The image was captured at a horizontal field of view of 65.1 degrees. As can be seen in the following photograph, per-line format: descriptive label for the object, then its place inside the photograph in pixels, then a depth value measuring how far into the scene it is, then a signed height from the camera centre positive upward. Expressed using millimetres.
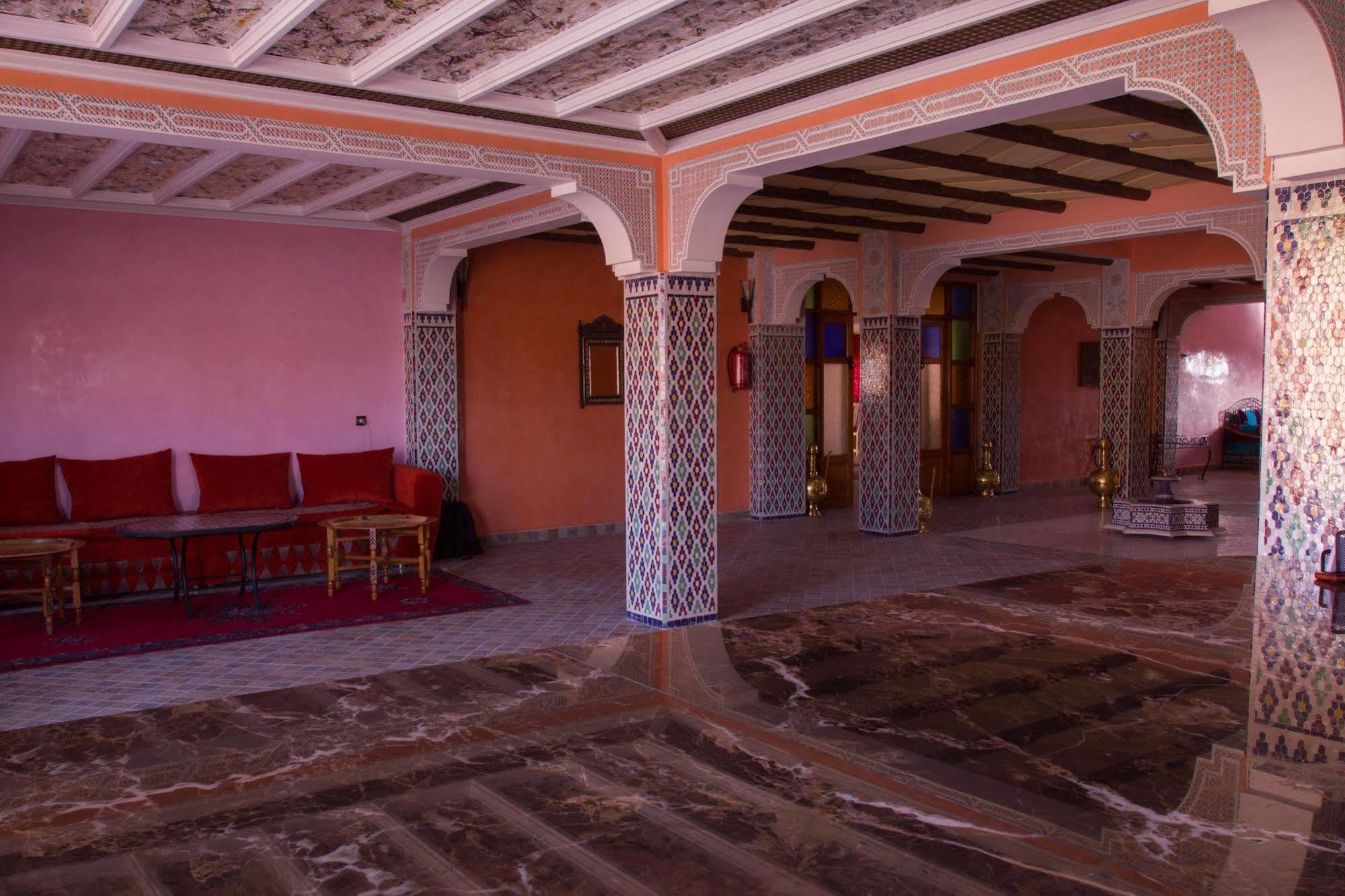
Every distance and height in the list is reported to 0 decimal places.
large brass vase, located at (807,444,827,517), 12305 -770
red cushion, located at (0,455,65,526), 7883 -455
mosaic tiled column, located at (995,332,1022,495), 14266 +175
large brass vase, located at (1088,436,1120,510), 12758 -739
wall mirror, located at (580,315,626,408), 10945 +654
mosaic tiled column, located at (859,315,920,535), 10711 -46
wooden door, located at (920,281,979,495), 13734 +412
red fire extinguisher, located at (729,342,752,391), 11805 +625
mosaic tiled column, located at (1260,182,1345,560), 3830 +154
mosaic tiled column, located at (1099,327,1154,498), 12695 +200
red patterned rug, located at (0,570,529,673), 6357 -1266
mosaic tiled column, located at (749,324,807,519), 11992 +21
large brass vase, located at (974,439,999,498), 13875 -767
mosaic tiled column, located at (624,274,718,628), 6742 -158
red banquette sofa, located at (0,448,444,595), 7801 -578
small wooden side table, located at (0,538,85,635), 6500 -838
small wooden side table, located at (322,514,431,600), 7711 -825
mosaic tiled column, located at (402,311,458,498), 9727 +335
